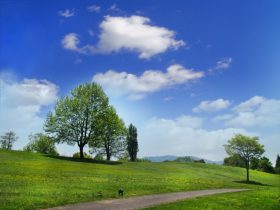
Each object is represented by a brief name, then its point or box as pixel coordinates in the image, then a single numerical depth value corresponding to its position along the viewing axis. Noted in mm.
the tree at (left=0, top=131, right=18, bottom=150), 105083
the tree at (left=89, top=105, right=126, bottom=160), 54506
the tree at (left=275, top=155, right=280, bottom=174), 112108
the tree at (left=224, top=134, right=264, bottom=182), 52466
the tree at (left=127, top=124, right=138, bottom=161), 73210
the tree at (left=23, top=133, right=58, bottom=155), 98888
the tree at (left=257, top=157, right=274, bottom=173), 93086
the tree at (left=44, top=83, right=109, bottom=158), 53750
